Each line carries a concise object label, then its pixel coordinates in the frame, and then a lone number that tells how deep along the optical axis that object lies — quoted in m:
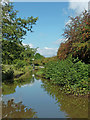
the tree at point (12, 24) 7.06
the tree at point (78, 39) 8.52
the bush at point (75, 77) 6.22
